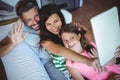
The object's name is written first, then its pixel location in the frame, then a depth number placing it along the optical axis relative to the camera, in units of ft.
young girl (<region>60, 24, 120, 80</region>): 2.78
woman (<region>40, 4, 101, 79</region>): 2.78
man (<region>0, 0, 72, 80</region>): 2.86
